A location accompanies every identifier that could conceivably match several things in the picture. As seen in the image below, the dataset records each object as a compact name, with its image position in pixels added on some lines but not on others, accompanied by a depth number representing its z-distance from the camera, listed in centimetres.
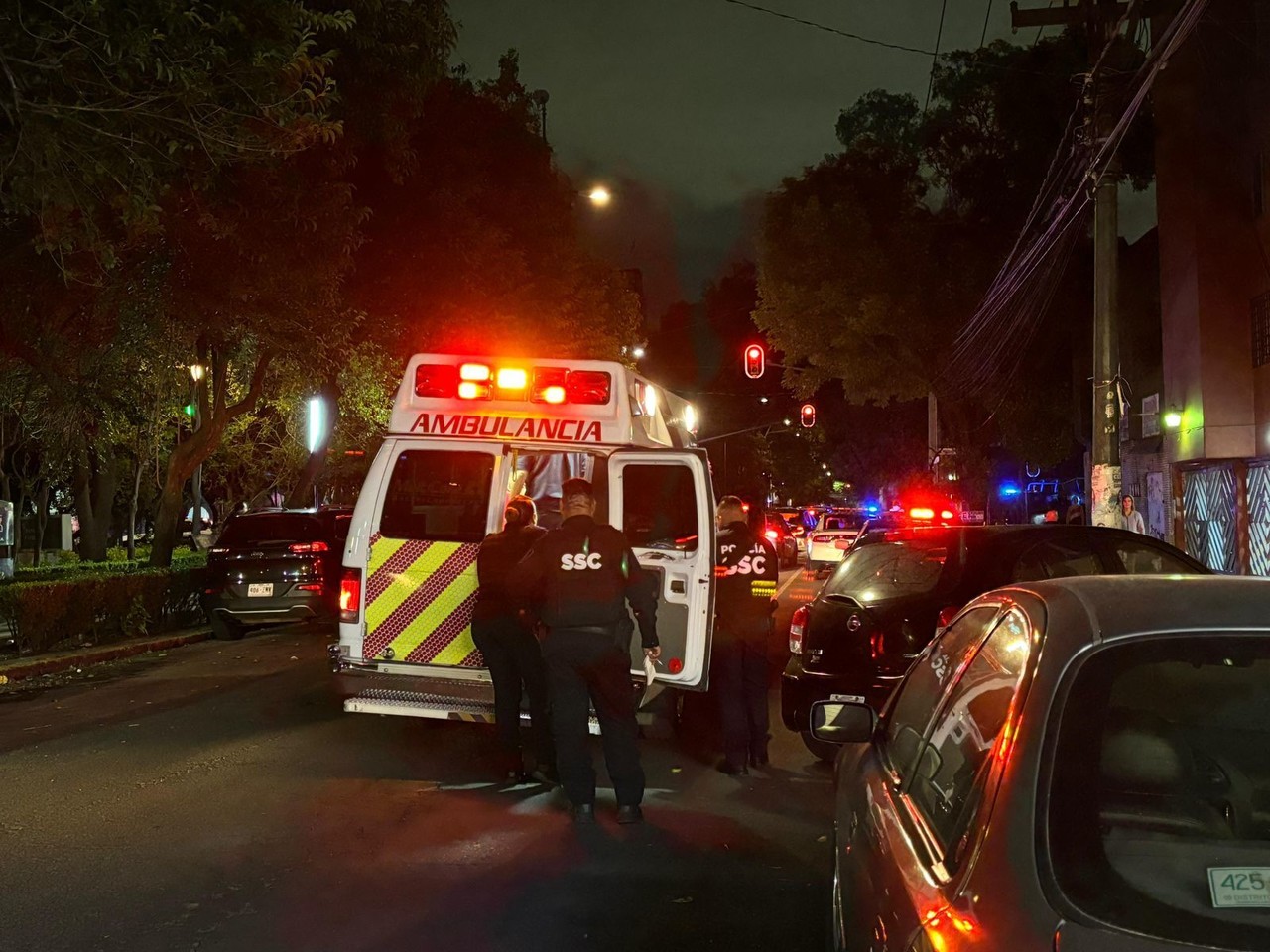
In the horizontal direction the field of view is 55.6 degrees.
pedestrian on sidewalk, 1597
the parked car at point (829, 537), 2606
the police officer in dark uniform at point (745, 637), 790
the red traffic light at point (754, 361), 2720
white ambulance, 780
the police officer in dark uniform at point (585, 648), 650
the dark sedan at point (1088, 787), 212
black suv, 1509
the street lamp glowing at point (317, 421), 2223
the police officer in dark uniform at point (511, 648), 739
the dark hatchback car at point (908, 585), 729
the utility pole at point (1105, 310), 1372
